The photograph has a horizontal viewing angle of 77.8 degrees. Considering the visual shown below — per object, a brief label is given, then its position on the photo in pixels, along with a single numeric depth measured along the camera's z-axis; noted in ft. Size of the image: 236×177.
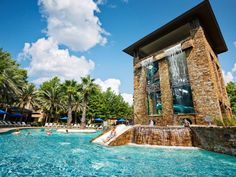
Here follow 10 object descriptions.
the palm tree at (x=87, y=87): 104.17
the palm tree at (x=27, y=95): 111.75
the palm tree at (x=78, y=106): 137.18
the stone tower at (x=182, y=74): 49.04
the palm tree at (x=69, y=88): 103.35
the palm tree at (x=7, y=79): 70.95
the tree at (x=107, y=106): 141.79
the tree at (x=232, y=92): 98.20
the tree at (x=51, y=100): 128.77
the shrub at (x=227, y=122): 32.07
